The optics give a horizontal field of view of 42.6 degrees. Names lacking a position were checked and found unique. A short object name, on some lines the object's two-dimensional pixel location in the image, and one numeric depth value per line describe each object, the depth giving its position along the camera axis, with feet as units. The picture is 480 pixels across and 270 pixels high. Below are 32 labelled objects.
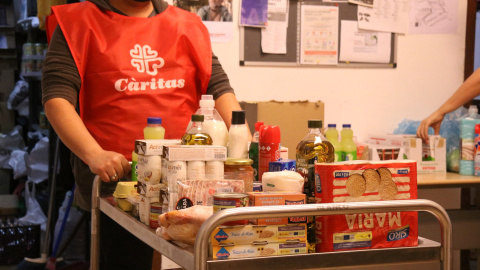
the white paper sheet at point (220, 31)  11.37
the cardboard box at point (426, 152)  11.57
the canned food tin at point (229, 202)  4.27
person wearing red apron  7.27
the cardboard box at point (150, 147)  5.12
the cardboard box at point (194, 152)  4.79
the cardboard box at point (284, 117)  10.98
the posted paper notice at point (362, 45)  12.42
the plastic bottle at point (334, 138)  10.36
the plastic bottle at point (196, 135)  5.36
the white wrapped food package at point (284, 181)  4.79
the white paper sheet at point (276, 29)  11.72
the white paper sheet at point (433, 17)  12.92
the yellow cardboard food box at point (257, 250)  4.15
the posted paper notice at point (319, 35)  12.07
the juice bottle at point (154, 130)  6.43
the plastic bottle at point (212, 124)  5.75
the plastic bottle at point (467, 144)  11.35
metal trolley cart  4.02
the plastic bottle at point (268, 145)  5.47
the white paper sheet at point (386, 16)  12.48
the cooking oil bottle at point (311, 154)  4.97
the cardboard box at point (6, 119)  18.97
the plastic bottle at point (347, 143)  11.05
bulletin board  11.62
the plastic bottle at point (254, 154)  5.66
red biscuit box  4.53
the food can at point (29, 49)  15.78
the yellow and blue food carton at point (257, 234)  4.17
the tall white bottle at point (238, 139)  5.60
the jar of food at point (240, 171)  5.05
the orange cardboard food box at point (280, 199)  4.43
